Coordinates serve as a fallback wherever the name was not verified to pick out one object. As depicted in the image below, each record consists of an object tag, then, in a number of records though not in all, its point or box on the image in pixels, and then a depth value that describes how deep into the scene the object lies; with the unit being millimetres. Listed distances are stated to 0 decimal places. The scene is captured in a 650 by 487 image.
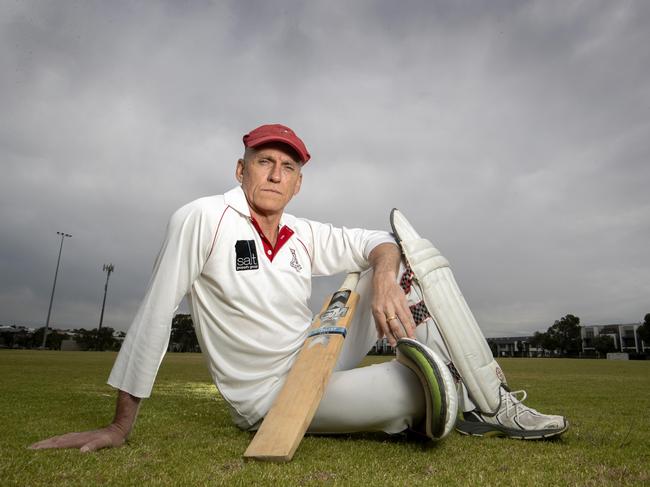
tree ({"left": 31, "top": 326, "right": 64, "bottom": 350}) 69062
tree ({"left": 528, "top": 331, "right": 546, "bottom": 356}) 77688
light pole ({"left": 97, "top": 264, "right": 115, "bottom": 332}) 58600
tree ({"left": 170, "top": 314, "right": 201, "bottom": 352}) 75625
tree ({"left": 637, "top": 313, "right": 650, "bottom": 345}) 63106
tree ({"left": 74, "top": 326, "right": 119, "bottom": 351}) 65500
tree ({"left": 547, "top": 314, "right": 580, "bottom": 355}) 73375
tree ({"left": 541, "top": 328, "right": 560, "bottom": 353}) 74750
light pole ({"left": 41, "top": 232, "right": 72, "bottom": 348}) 47406
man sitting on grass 1935
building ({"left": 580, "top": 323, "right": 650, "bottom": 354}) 87775
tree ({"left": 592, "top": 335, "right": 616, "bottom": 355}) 75062
